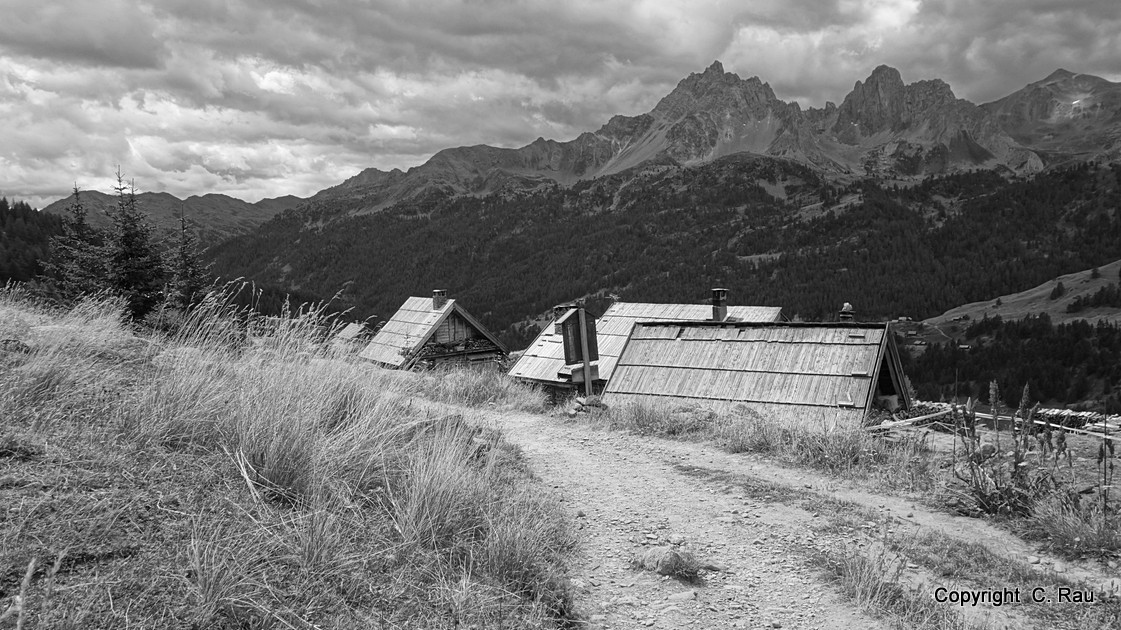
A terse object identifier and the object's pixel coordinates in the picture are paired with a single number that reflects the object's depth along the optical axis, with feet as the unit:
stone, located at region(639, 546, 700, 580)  15.21
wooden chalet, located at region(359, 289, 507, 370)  92.17
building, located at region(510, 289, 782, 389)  76.13
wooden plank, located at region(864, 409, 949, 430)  33.32
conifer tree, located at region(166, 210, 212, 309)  57.72
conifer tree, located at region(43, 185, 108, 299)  57.26
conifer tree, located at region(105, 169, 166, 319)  55.52
